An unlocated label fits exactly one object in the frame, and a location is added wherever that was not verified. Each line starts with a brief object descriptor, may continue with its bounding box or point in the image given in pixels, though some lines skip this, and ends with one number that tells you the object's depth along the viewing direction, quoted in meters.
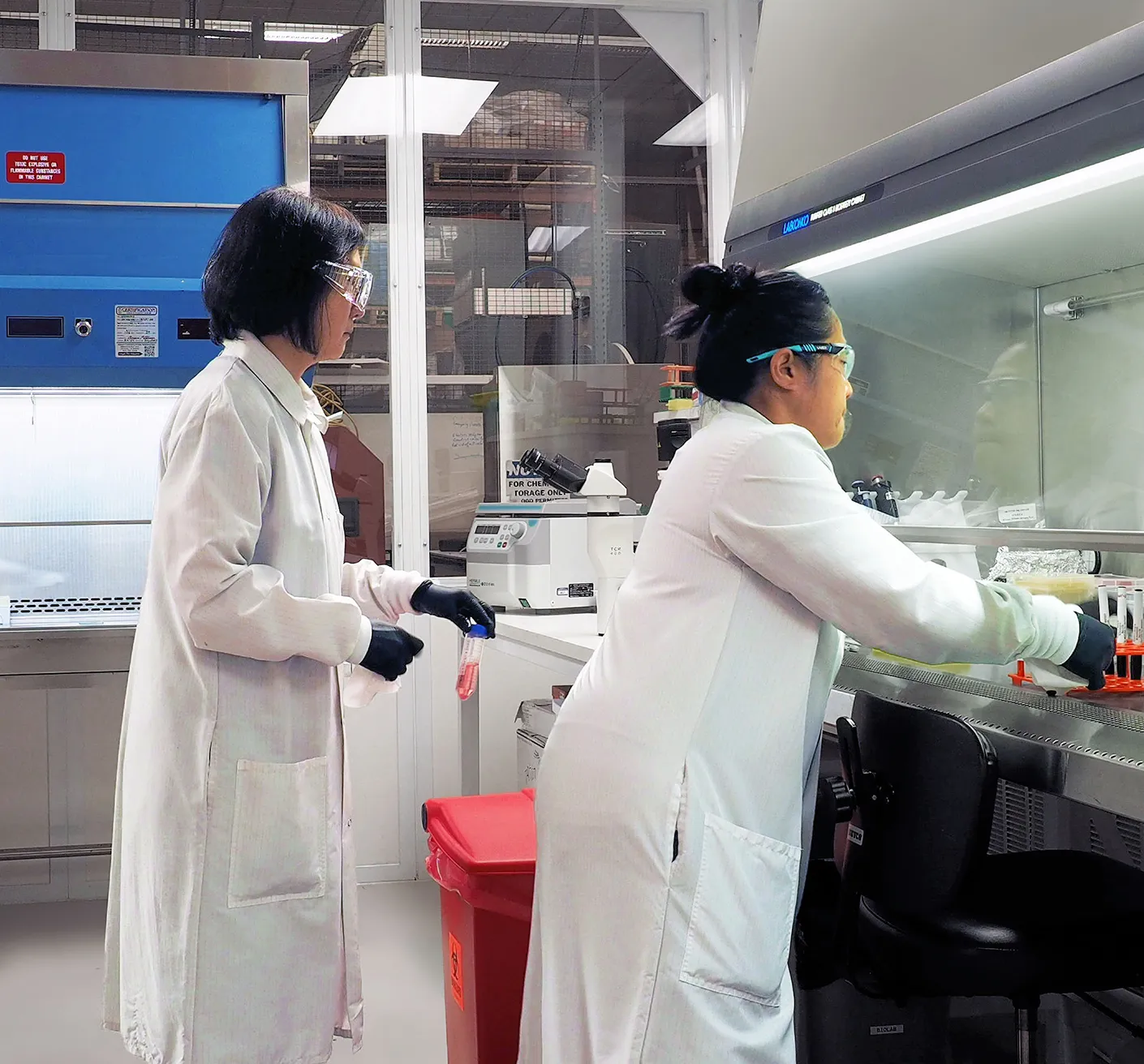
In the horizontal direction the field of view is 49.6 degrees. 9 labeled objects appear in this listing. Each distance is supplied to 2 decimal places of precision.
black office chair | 1.38
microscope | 2.79
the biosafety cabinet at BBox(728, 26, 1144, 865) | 1.51
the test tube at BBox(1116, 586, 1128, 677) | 1.62
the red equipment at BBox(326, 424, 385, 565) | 3.87
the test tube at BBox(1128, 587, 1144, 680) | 1.60
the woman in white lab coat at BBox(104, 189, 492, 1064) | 1.70
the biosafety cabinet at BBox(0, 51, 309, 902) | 3.12
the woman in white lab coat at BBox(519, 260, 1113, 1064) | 1.43
